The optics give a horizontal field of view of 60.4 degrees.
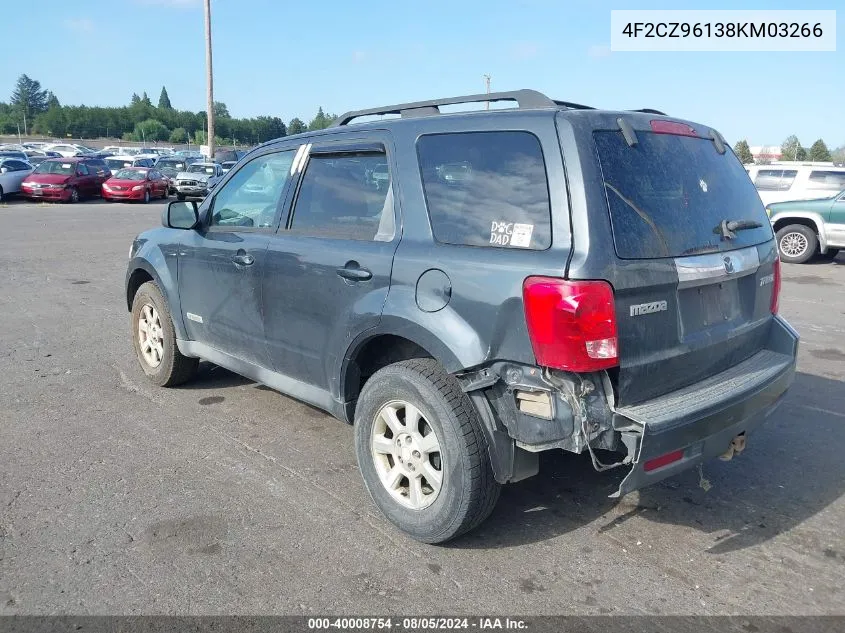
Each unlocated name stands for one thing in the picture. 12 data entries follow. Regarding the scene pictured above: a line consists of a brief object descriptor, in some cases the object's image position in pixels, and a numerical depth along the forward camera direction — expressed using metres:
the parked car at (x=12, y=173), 25.52
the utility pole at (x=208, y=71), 33.56
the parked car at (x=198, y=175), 29.05
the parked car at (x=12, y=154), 36.59
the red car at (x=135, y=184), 26.91
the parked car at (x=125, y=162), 35.28
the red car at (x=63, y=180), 25.38
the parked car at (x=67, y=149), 55.28
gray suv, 2.96
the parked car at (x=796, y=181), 15.53
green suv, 13.72
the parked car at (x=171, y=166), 31.99
